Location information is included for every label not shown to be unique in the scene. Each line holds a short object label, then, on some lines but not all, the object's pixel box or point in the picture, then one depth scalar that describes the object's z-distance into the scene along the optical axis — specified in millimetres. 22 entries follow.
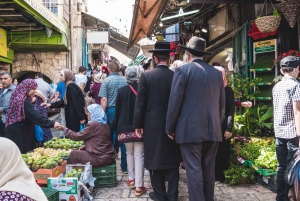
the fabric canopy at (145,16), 7855
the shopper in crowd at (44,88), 10031
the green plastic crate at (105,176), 5387
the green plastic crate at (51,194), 4015
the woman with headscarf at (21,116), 5605
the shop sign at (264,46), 7143
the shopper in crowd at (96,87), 7974
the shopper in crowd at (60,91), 9175
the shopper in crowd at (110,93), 6613
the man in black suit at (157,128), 4414
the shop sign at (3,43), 12203
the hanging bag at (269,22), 6262
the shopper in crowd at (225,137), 5211
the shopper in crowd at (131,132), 5090
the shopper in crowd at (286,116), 4062
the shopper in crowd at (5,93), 6637
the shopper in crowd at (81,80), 9734
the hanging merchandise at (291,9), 5609
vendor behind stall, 5328
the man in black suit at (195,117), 3977
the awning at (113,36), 19250
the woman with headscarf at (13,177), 2242
